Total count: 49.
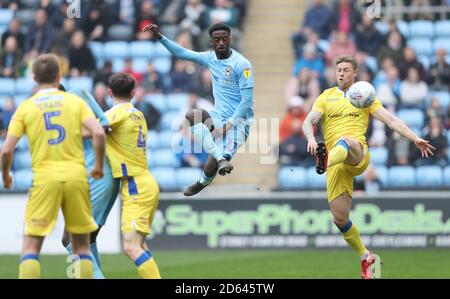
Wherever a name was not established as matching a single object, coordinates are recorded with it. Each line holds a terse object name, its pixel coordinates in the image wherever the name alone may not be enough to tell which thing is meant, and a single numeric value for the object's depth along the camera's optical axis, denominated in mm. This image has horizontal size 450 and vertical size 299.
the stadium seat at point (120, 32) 24609
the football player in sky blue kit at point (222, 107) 14633
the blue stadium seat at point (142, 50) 24297
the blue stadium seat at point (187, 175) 21531
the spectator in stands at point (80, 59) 23422
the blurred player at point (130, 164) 12195
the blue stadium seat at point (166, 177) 21688
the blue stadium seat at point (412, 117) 21969
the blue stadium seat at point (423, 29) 23766
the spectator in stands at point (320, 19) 23875
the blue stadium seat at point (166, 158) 22145
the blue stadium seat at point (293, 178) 21328
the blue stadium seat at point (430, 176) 20984
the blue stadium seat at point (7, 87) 23828
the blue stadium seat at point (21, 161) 22484
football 13711
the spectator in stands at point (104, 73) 22734
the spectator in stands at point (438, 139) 21016
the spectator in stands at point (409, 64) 22547
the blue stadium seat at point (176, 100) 23000
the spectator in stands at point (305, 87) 22438
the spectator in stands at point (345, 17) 23641
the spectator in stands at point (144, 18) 24141
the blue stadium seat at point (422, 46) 23578
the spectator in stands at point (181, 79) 23288
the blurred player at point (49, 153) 11016
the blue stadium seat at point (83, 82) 23234
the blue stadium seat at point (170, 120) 22594
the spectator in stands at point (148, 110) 22438
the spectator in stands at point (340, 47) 23125
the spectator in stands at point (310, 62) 23062
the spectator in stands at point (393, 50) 22891
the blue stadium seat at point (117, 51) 24344
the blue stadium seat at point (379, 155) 21578
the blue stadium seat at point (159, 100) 23011
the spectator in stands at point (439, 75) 22641
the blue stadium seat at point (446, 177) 20922
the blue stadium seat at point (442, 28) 23703
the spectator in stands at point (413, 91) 22250
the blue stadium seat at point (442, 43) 23416
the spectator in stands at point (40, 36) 23812
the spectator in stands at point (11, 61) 23922
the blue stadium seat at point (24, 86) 23703
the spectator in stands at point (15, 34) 23875
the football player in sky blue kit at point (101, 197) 12805
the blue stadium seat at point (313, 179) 21281
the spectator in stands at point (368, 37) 23344
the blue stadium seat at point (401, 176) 21094
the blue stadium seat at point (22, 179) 21875
